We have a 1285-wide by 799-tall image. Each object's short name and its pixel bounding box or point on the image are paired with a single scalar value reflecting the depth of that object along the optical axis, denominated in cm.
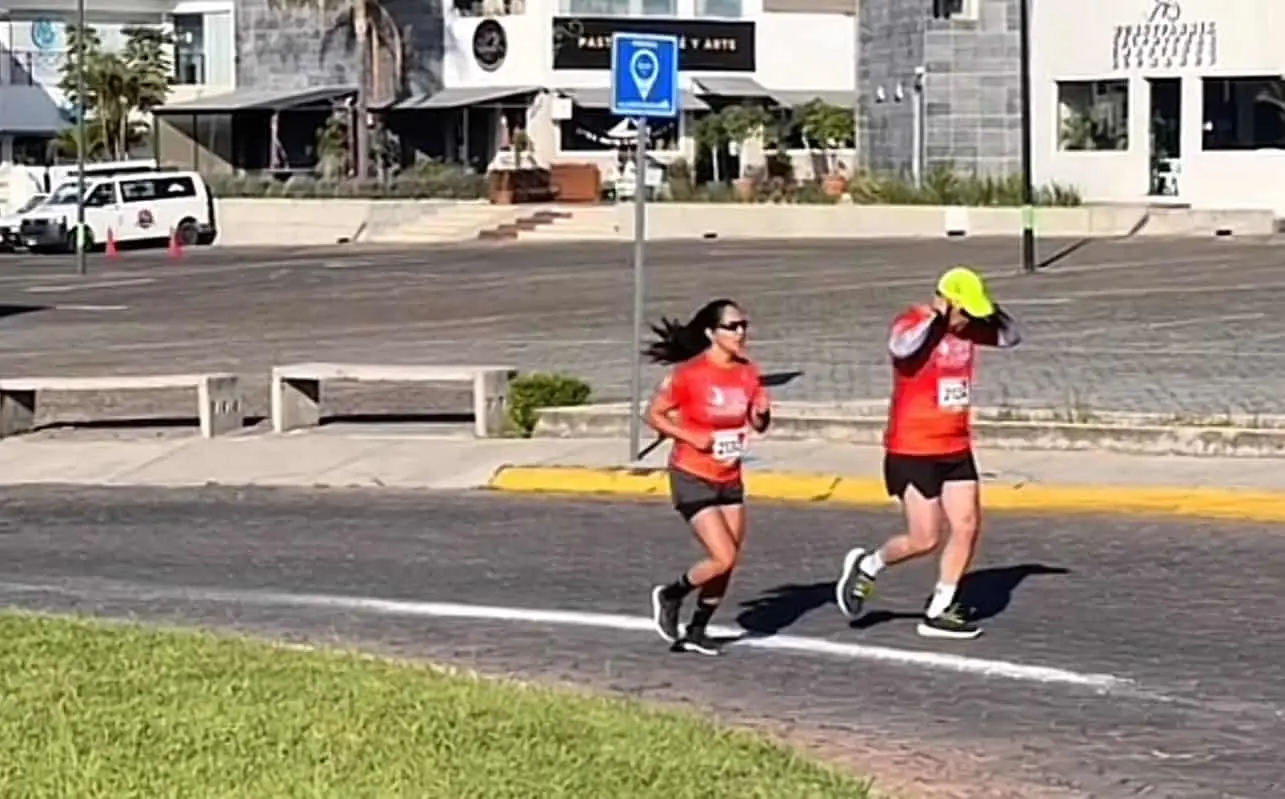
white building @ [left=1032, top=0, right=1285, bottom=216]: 5525
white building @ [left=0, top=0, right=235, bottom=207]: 8250
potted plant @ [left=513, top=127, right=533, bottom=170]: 6666
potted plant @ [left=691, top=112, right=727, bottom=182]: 6912
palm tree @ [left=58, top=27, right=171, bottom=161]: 7994
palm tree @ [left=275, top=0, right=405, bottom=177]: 7381
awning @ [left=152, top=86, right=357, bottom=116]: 7444
